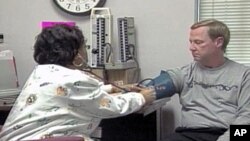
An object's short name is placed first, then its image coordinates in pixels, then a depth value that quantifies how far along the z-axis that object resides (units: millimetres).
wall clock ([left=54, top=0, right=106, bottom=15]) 2979
